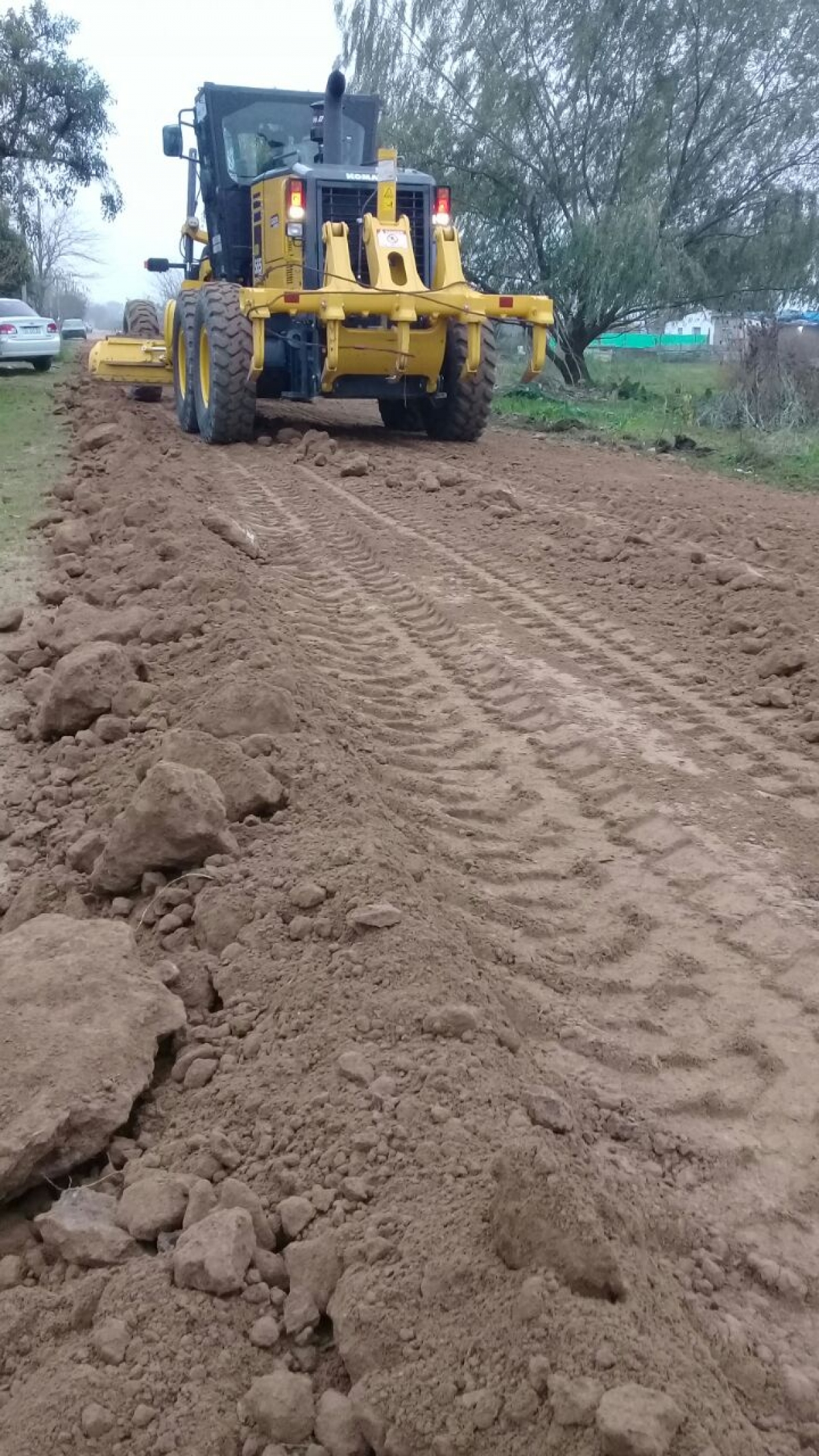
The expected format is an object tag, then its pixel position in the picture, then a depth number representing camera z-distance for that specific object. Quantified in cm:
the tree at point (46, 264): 5833
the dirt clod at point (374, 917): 293
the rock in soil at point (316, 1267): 200
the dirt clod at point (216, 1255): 198
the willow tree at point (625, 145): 1905
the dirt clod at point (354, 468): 989
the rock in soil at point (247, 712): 408
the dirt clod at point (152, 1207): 215
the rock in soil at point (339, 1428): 176
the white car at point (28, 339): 2369
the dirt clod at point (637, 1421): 160
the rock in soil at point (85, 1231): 211
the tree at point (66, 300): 9062
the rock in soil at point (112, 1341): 189
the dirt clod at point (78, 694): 448
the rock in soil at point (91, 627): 527
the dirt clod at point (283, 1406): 178
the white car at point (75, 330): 5259
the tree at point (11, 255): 3281
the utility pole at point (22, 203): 3276
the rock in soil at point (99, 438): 1121
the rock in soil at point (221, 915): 304
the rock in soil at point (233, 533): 711
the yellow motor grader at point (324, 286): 1063
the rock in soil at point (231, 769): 360
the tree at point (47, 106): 2988
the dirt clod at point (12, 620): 586
